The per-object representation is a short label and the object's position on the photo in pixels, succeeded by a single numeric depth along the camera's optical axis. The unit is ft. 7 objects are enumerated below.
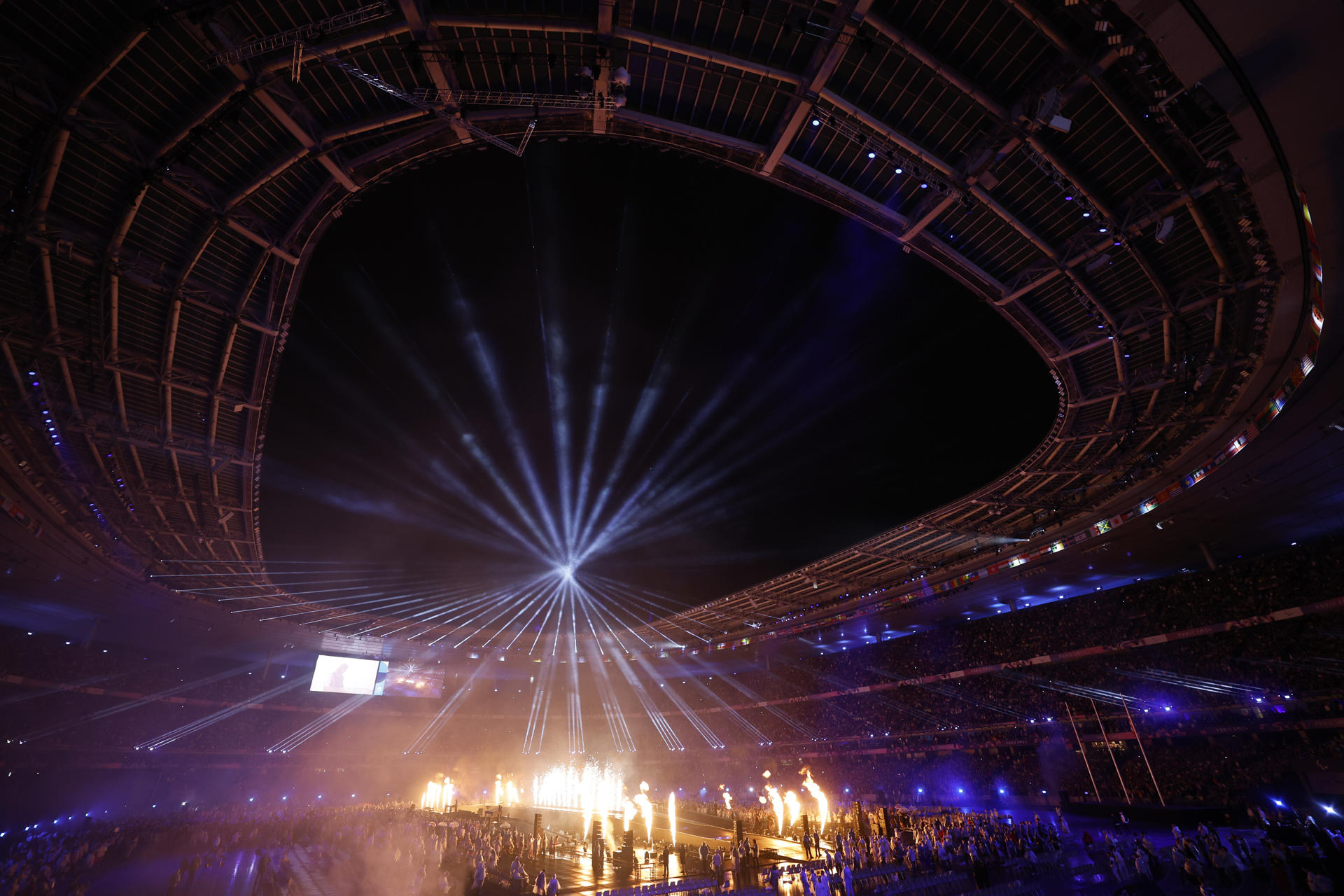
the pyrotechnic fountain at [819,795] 111.43
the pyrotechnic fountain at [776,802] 106.63
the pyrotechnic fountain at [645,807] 98.81
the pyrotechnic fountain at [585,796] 155.02
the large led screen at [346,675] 130.11
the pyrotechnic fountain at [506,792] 159.12
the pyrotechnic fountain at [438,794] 152.46
